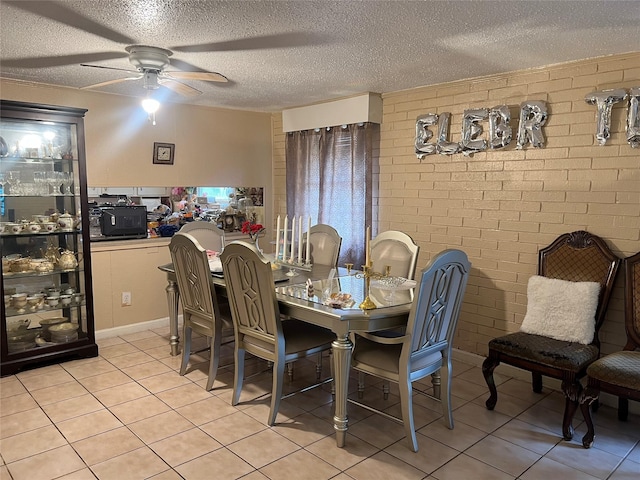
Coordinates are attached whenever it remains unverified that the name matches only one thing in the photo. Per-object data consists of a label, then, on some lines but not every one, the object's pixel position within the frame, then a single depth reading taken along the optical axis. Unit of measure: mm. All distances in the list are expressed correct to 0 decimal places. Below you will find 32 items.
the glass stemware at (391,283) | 3012
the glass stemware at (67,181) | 3852
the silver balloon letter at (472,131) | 3588
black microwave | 4320
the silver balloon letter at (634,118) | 2840
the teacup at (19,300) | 3643
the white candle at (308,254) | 3395
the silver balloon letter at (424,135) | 3912
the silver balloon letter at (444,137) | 3797
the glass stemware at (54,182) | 3803
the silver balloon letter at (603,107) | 2922
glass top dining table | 2496
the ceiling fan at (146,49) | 2318
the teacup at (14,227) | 3613
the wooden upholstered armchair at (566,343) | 2680
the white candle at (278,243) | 3747
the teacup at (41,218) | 3760
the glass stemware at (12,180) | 3615
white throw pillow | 2939
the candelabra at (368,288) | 2542
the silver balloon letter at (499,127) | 3434
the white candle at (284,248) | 3648
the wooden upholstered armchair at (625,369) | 2461
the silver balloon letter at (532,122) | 3266
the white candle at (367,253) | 2617
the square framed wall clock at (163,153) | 4617
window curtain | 4387
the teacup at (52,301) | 3846
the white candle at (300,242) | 3579
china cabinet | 3592
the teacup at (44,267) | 3756
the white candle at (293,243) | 3584
